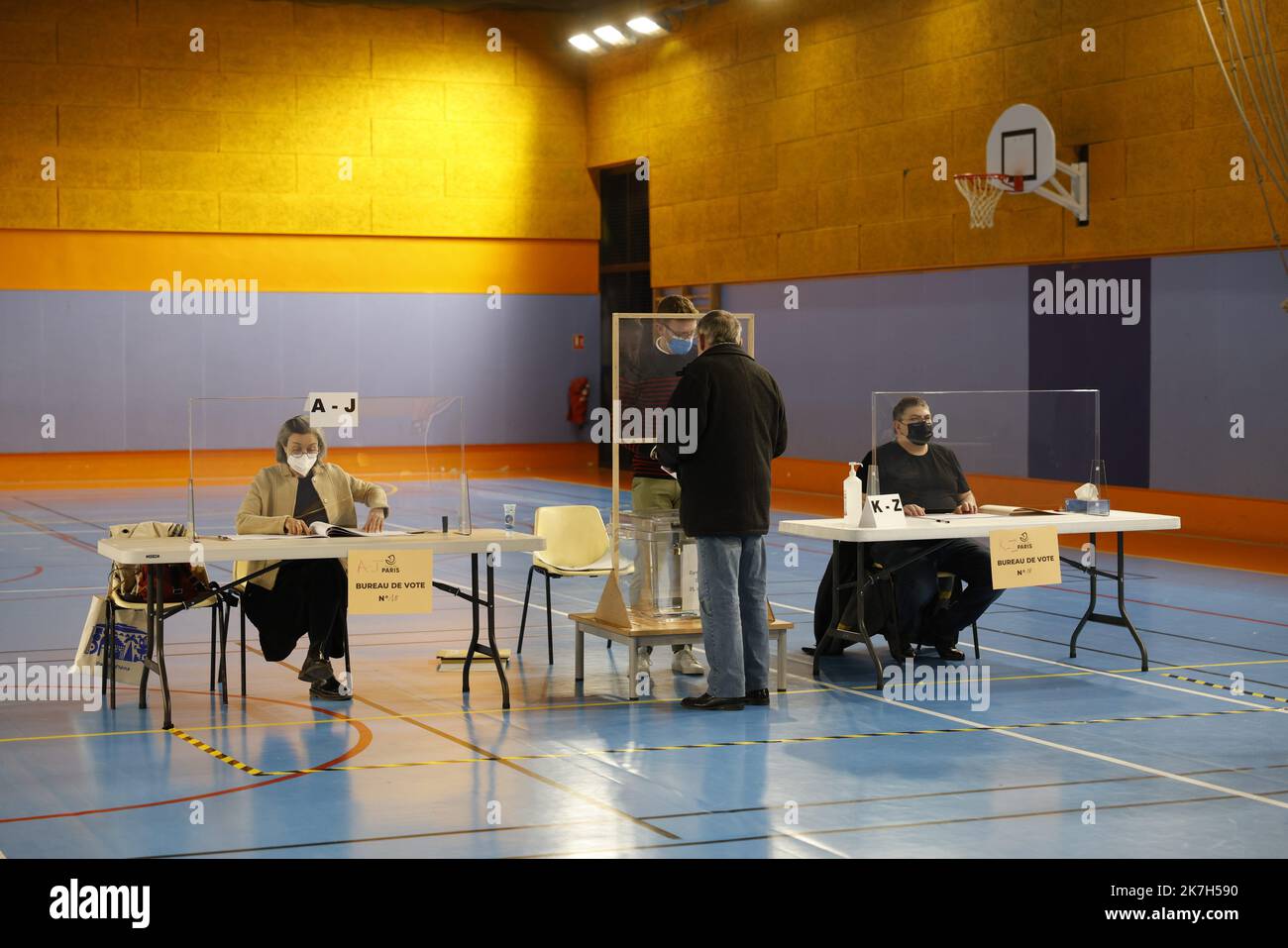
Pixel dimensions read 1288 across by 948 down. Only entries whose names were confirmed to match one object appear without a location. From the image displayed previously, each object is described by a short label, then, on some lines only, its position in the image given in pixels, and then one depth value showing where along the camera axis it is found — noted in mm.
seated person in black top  8438
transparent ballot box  7852
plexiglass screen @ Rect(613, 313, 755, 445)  7824
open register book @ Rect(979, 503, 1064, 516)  8602
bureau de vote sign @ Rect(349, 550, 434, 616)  7191
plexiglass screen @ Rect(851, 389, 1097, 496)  8555
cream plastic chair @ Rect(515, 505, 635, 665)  9062
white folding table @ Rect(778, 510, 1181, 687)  7859
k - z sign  7934
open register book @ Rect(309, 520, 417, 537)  7555
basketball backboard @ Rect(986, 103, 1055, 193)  15445
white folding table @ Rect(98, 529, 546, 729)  7008
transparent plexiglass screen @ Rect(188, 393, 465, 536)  7469
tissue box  8673
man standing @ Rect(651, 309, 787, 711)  7137
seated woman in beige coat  7605
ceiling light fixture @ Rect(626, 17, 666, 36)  22595
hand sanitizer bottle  8117
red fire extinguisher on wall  24953
